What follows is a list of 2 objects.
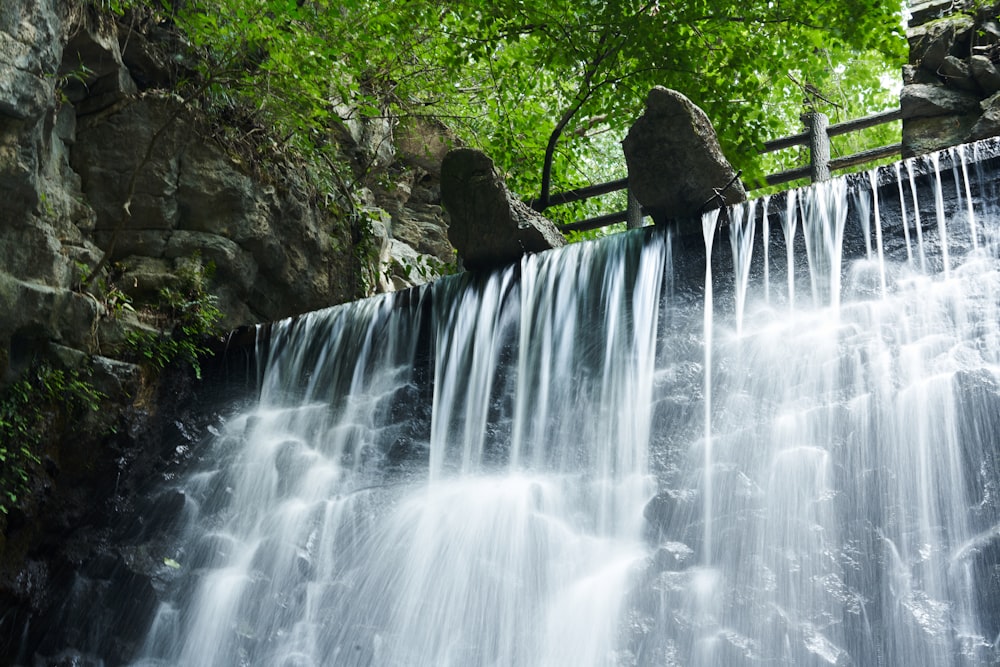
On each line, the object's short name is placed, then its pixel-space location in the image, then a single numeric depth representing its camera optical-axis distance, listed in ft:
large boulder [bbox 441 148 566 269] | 25.66
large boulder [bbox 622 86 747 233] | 23.68
